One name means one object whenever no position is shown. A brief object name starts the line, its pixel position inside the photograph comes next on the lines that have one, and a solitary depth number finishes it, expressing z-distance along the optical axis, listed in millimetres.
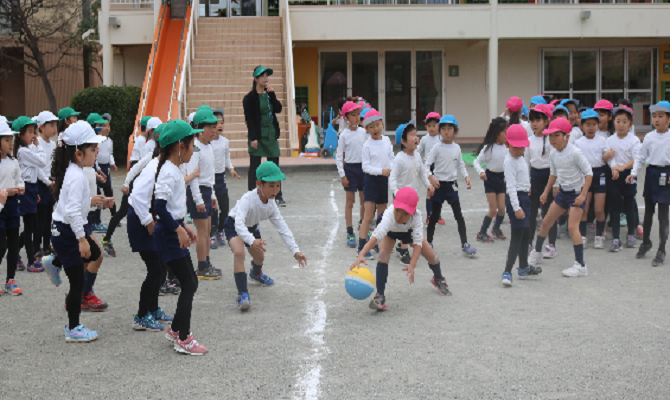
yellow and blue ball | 6066
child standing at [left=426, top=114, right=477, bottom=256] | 8680
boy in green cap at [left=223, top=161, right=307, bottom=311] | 6300
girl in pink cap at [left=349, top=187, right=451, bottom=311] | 6102
